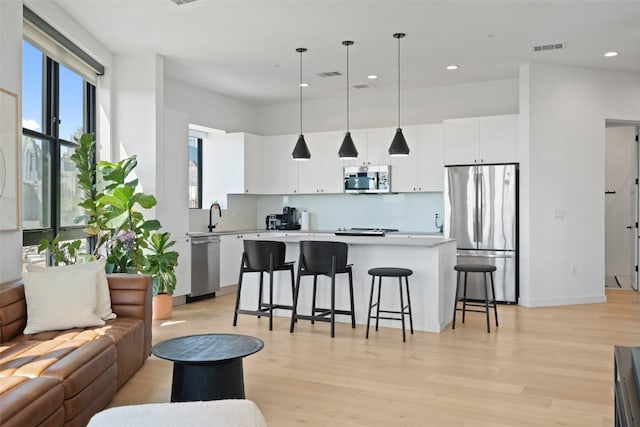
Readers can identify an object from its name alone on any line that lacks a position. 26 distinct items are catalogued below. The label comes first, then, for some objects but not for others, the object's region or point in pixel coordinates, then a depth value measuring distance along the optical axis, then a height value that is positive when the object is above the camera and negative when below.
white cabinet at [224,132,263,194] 8.09 +0.85
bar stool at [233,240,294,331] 5.27 -0.47
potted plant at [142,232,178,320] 5.63 -0.60
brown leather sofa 2.26 -0.76
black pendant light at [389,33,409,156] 5.62 +0.74
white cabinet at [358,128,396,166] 7.61 +1.05
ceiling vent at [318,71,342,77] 6.85 +1.90
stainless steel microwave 7.60 +0.54
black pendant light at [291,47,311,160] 6.04 +0.75
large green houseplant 5.04 -0.06
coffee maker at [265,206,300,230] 8.55 -0.07
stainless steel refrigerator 6.65 -0.09
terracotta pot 5.79 -1.02
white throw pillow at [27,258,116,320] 3.69 -0.50
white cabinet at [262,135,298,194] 8.35 +0.81
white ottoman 1.41 -0.56
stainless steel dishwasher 6.81 -0.68
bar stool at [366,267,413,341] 4.82 -0.62
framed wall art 3.67 +0.40
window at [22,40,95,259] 4.41 +0.67
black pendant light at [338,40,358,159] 5.81 +0.75
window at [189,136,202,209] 8.09 +0.69
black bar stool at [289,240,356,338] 5.02 -0.46
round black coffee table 2.93 -0.90
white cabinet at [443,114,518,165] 6.75 +1.00
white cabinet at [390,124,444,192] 7.30 +0.75
